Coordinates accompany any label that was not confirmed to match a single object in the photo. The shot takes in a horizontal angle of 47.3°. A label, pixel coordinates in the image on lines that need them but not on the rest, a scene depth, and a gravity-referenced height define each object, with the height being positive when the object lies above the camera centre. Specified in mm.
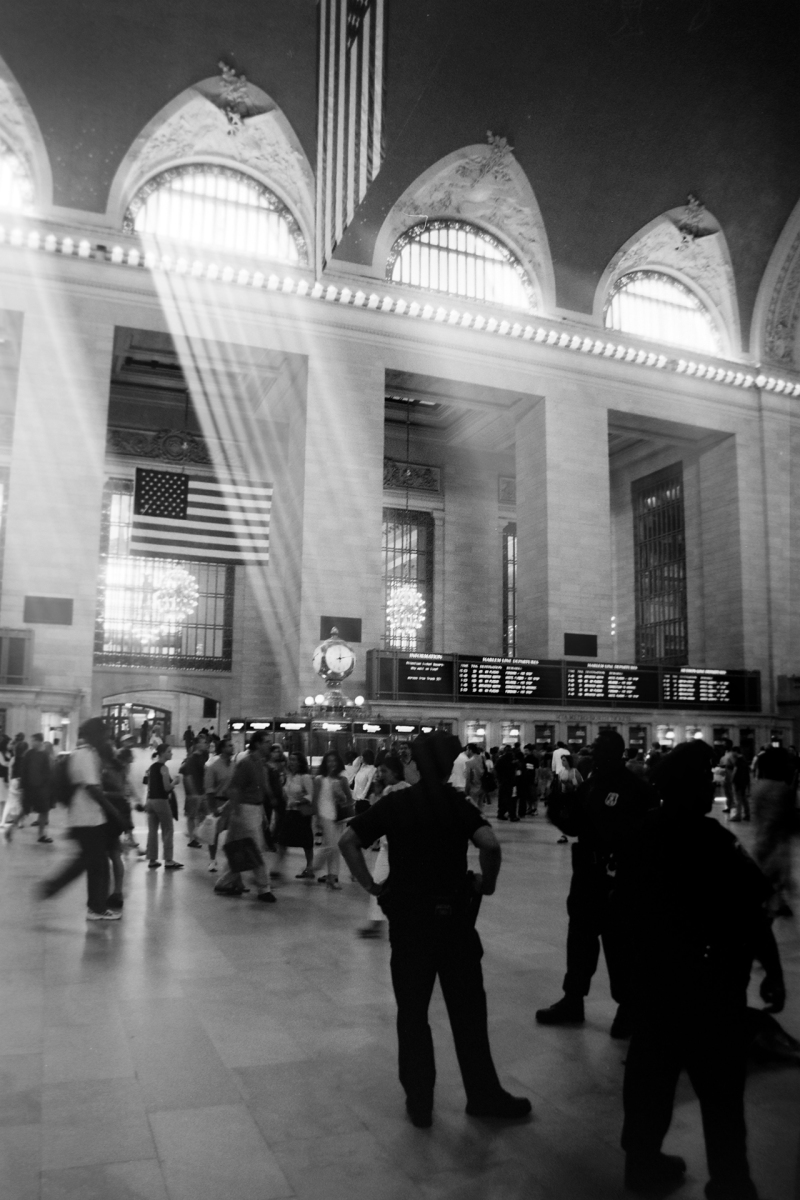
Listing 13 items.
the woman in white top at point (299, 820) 8945 -1137
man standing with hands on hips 3400 -805
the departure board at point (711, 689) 24047 +522
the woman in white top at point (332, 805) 8461 -934
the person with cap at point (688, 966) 2750 -800
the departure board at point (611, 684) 22906 +587
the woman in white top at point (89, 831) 6680 -954
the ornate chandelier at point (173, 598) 30359 +3420
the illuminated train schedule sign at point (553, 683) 21328 +592
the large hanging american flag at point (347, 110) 11664 +8200
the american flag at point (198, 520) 19094 +3826
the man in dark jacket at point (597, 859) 4414 -766
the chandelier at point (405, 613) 30750 +3076
